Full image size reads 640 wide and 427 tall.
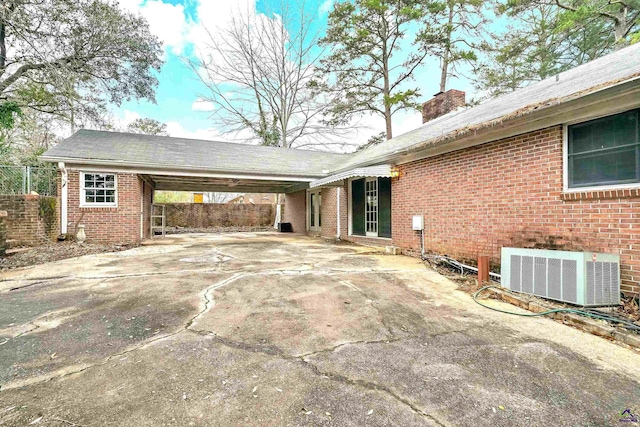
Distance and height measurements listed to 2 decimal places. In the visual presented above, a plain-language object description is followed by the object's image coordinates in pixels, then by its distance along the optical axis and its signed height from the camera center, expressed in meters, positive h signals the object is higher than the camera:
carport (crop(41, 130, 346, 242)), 9.10 +1.48
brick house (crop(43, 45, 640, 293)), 3.84 +0.86
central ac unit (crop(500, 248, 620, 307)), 3.42 -0.82
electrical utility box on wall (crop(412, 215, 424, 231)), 7.38 -0.30
